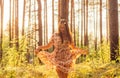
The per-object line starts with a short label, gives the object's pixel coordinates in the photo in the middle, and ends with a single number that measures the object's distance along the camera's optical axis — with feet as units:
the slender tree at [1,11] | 65.87
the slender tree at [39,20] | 53.44
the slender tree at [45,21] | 81.80
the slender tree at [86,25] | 70.77
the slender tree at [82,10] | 83.35
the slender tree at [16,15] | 64.07
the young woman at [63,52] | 22.35
